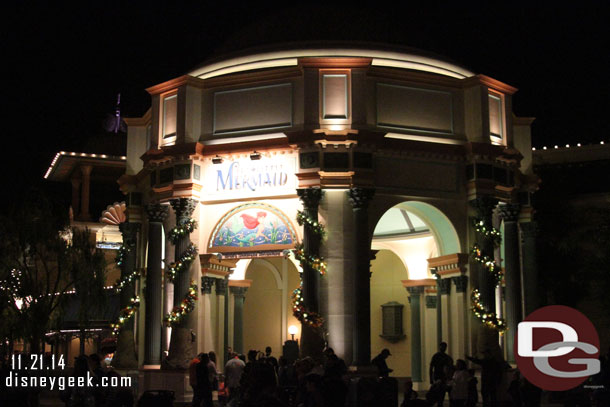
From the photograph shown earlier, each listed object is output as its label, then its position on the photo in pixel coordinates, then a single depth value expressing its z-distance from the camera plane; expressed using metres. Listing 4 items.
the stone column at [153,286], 28.23
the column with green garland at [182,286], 26.67
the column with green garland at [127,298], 30.12
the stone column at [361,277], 25.17
